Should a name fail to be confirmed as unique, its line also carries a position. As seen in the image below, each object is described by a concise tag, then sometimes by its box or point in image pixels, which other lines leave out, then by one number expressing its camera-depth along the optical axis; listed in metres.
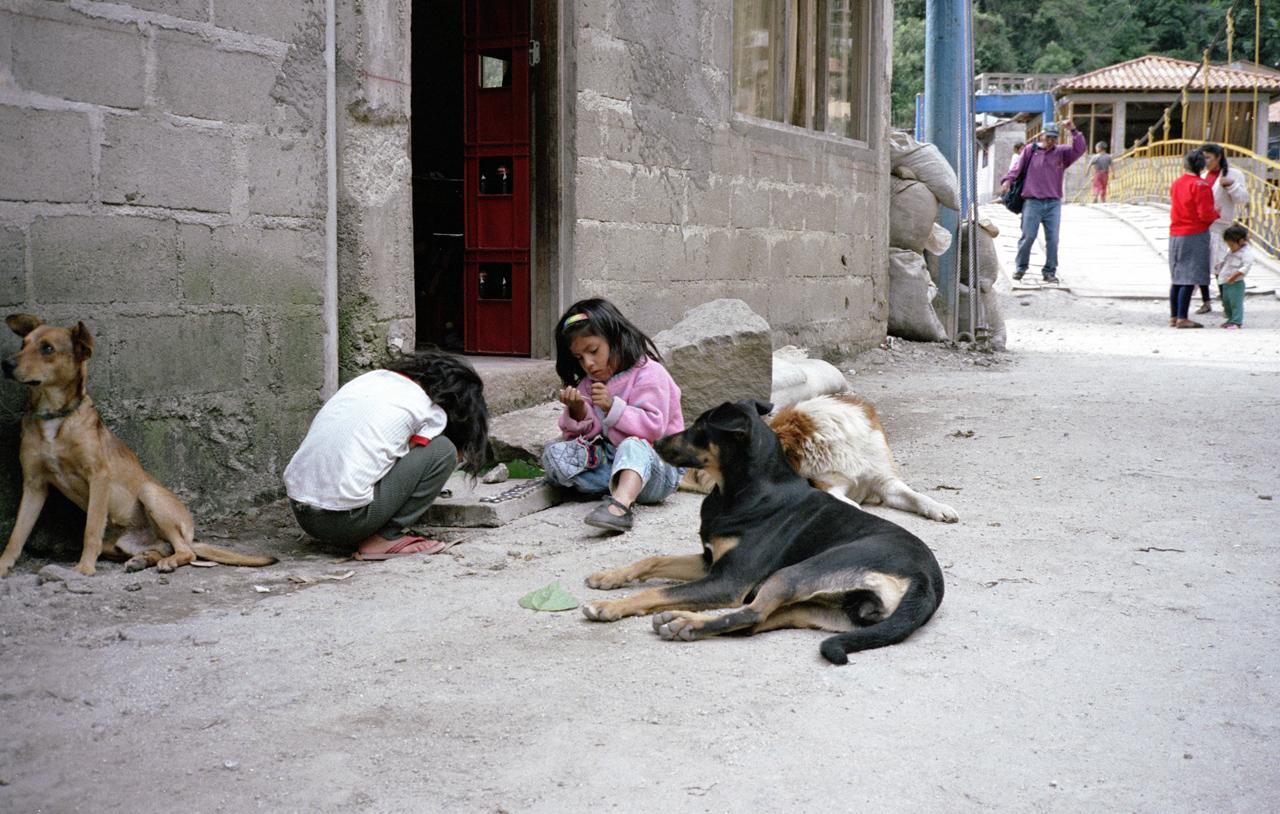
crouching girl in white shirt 4.46
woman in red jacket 13.59
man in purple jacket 16.00
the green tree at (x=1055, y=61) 47.16
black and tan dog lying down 3.58
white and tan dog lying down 5.41
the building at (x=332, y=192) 4.42
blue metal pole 12.86
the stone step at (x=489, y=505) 5.19
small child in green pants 13.45
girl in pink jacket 5.14
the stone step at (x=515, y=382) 6.67
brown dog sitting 4.08
